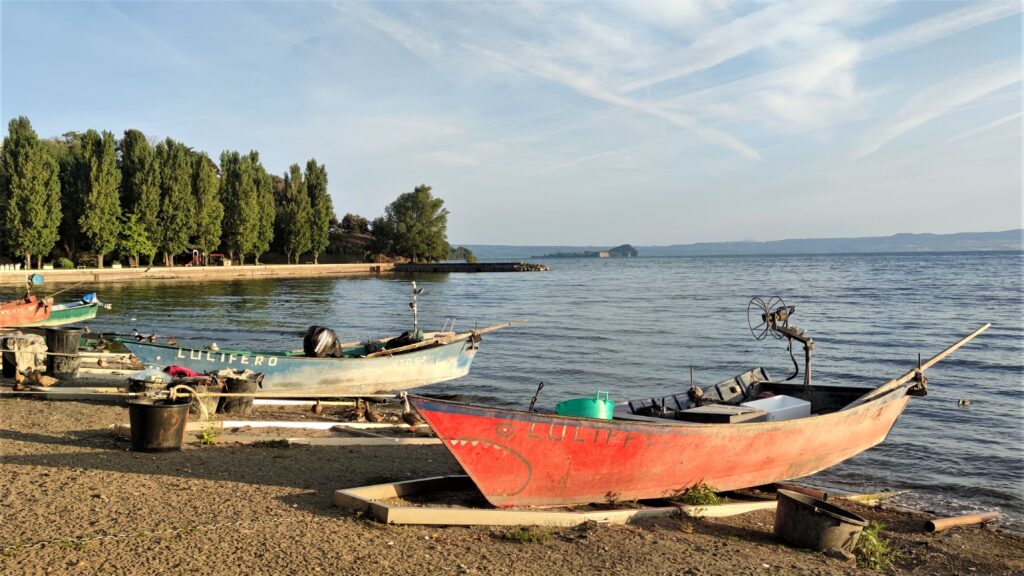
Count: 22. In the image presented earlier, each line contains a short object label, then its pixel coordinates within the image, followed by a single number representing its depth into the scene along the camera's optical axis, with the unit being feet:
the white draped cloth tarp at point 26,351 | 46.50
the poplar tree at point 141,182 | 210.38
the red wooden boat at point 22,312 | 74.69
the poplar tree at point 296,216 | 280.51
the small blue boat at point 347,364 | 46.85
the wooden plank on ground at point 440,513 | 21.91
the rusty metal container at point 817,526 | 23.15
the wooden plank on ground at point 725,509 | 26.13
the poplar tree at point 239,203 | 247.91
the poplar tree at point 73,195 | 194.49
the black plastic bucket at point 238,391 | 39.58
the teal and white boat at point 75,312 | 81.82
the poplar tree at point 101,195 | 190.60
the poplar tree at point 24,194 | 174.60
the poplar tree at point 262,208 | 262.06
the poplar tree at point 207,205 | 229.66
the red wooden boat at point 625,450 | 23.44
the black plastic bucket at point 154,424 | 28.63
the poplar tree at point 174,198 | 217.15
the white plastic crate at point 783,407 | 32.94
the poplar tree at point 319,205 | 293.02
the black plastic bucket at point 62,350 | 46.42
